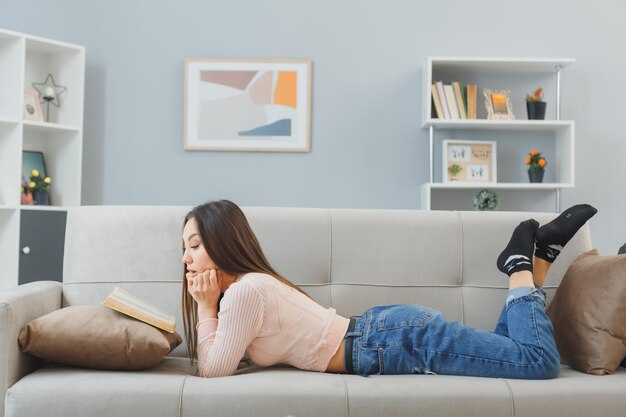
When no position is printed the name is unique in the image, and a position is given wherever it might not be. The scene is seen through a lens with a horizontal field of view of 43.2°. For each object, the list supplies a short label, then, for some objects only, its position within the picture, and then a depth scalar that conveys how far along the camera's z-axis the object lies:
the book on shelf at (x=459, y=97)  4.01
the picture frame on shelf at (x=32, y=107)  3.96
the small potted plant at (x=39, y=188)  3.97
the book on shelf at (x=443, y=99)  4.00
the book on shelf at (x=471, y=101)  4.03
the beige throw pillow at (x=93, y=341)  1.91
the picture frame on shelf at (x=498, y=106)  4.06
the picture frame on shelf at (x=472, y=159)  4.11
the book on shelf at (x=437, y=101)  4.00
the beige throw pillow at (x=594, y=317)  2.07
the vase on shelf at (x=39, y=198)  3.98
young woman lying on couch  1.94
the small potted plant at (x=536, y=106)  4.04
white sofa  2.31
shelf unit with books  4.13
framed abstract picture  4.18
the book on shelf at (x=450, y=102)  4.01
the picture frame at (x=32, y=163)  4.03
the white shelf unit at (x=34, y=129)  3.80
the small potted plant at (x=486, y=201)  4.03
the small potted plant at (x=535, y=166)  4.04
